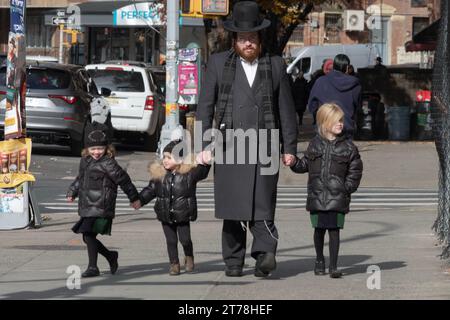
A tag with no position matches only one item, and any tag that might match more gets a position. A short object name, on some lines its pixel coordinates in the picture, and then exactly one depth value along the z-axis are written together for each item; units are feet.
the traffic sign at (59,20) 135.64
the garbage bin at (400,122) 96.53
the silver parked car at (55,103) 73.77
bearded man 30.27
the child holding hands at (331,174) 30.58
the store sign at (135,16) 145.59
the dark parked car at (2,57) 101.60
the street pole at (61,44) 159.10
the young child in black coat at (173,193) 31.17
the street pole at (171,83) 63.41
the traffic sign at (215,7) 61.11
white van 165.48
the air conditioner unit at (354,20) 177.58
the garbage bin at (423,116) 94.10
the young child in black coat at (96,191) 31.07
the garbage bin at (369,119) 96.17
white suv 81.41
